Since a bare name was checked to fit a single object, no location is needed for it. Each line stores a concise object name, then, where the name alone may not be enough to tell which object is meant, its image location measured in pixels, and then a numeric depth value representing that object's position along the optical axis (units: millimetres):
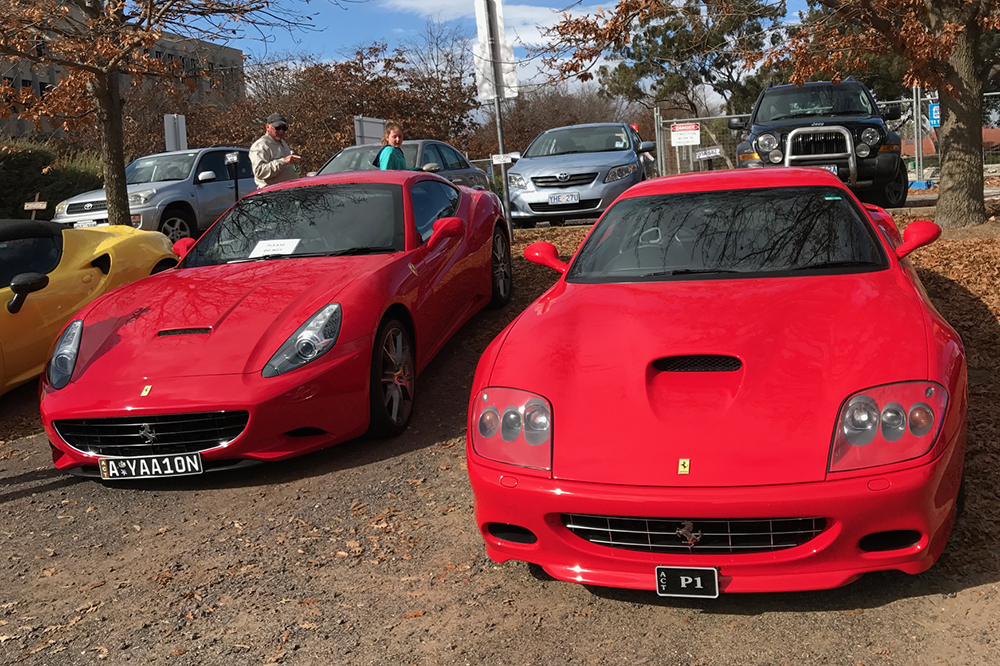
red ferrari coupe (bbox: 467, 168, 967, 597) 3137
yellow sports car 6711
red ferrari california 4969
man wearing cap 10344
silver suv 13703
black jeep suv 12148
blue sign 21659
